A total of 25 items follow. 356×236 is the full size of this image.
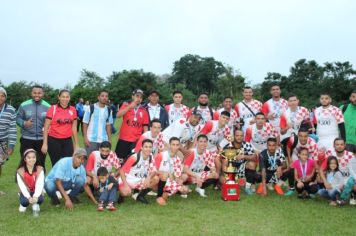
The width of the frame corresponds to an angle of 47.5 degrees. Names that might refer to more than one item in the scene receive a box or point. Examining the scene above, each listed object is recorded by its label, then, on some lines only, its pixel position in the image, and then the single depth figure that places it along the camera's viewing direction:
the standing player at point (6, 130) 7.08
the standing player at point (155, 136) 7.29
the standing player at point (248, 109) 8.61
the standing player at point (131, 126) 7.89
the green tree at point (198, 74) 71.47
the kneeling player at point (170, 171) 6.82
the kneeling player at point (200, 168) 7.41
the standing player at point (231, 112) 8.71
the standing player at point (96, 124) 7.61
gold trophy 7.22
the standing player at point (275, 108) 8.39
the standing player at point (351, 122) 7.66
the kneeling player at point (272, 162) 7.73
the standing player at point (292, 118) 8.01
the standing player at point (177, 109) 8.48
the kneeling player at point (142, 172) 6.78
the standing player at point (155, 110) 8.29
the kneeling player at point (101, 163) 6.75
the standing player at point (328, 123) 7.58
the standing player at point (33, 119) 7.14
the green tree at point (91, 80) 62.61
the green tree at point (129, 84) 50.31
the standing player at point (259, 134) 7.96
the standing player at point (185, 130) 7.72
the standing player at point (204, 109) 8.49
